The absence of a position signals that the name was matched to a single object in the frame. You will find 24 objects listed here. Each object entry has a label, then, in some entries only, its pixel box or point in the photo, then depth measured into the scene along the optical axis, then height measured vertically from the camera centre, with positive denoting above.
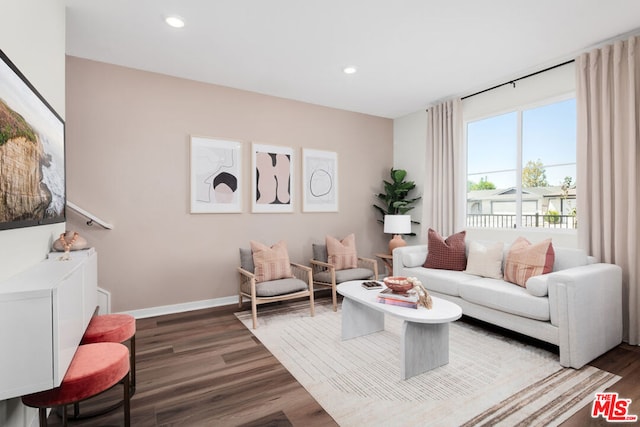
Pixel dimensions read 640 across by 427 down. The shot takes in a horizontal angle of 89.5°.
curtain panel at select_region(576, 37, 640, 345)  2.82 +0.48
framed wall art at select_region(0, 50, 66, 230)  1.36 +0.30
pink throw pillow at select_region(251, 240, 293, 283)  3.66 -0.57
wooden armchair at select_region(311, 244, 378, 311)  3.90 -0.76
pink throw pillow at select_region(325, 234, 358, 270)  4.23 -0.54
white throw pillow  3.36 -0.51
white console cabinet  1.15 -0.45
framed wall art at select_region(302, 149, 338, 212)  4.63 +0.48
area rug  1.89 -1.17
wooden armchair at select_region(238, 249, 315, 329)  3.37 -0.81
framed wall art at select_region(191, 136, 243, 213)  3.84 +0.47
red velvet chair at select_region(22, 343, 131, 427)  1.31 -0.71
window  3.52 +0.54
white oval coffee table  2.26 -0.88
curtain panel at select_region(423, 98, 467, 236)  4.40 +0.61
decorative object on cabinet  2.07 -0.19
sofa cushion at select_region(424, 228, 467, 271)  3.79 -0.47
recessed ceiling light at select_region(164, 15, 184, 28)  2.60 +1.58
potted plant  5.01 +0.27
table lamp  4.60 -0.19
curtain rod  3.39 +1.57
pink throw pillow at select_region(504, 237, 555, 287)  2.94 -0.46
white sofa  2.43 -0.77
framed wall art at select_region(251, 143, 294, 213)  4.21 +0.47
